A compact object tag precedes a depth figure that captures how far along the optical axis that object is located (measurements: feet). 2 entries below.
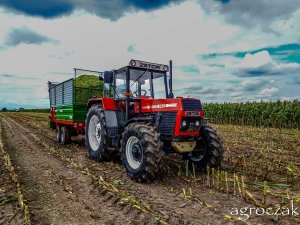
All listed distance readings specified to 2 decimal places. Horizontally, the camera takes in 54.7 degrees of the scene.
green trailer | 34.24
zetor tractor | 19.61
